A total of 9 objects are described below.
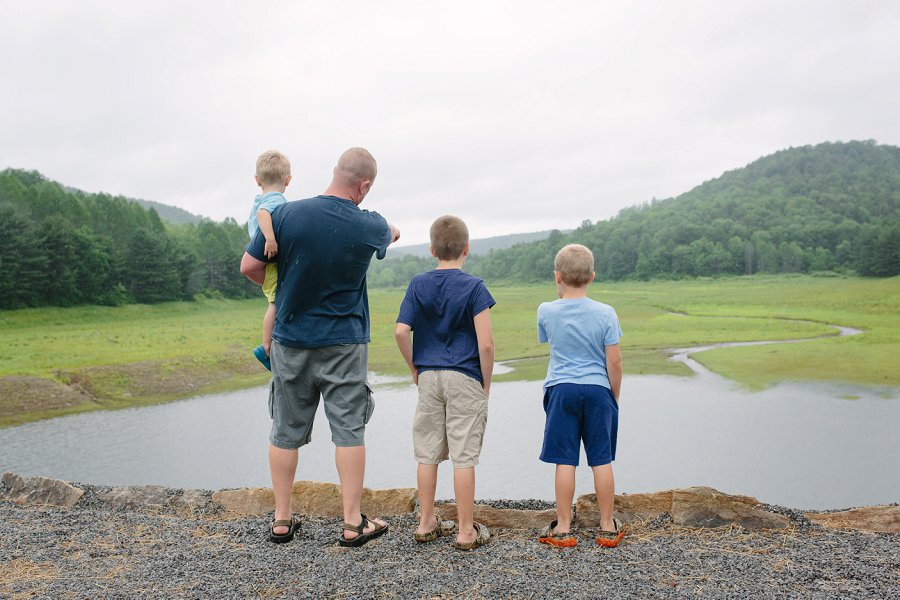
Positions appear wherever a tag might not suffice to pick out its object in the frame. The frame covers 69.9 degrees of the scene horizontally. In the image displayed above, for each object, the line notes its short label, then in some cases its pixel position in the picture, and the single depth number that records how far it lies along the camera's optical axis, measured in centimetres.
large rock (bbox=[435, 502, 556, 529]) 514
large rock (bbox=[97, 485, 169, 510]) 630
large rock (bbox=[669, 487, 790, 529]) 491
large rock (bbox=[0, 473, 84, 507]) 645
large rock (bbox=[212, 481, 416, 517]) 554
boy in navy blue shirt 433
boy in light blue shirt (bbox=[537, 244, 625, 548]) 456
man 429
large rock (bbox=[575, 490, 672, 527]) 524
